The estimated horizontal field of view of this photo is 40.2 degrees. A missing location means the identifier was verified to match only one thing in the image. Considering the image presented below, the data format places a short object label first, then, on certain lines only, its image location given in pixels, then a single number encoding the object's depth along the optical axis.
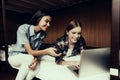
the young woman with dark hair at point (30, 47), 1.49
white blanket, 1.43
